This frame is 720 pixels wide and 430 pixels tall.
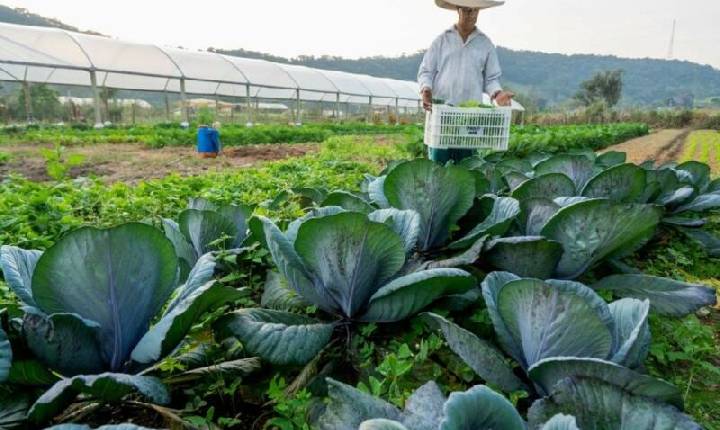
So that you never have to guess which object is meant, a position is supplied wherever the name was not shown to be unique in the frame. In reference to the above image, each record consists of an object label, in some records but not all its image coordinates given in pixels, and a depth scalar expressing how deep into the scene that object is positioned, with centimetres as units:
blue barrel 1052
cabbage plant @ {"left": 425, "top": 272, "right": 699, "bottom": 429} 86
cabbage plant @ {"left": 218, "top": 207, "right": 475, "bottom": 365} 125
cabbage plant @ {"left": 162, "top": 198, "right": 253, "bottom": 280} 175
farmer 458
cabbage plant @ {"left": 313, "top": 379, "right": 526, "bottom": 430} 77
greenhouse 1725
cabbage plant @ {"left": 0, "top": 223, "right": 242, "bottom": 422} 106
